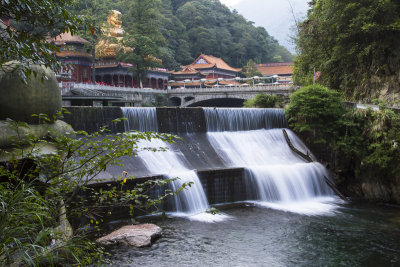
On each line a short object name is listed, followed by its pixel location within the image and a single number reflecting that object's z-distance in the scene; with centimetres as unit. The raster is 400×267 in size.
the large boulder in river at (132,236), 949
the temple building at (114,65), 4025
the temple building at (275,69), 5884
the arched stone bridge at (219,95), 3341
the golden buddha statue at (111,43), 3927
